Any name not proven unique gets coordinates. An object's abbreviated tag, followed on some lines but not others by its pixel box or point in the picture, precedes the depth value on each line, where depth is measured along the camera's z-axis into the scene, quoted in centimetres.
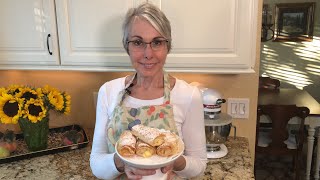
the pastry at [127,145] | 82
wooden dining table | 260
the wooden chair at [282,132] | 242
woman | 97
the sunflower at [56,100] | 140
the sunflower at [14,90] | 136
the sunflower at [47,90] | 141
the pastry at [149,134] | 83
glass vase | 141
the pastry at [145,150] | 82
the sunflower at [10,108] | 131
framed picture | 387
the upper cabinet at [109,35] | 118
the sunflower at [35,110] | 133
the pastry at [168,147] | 82
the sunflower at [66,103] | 145
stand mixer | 138
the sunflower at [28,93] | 134
